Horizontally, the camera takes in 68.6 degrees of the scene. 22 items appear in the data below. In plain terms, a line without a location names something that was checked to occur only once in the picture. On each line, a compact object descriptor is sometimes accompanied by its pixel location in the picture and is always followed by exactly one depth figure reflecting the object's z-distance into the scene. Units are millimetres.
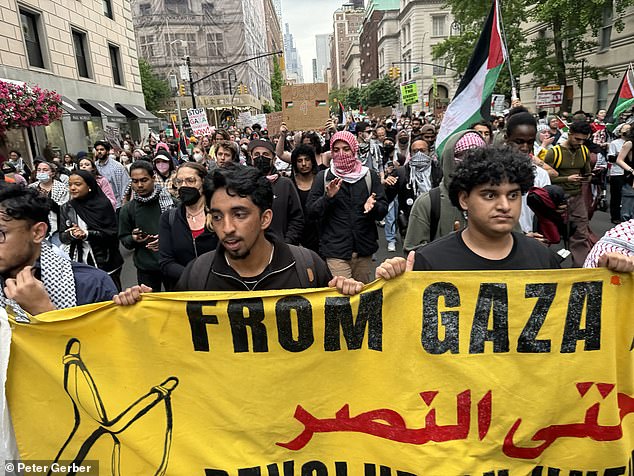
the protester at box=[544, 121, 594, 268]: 5102
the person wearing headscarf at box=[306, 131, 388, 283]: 4297
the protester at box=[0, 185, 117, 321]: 2205
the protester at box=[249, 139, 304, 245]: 4617
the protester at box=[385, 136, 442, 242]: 6441
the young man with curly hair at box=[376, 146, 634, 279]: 2223
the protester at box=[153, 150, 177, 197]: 7547
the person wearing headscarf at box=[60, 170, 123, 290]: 4441
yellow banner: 2148
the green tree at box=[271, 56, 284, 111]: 100250
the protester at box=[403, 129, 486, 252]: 3252
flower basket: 9492
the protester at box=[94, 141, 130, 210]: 8531
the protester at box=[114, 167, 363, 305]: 2305
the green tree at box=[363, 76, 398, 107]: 64688
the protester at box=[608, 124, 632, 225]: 7652
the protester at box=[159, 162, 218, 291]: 3564
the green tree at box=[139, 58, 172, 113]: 47562
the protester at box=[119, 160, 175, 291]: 4285
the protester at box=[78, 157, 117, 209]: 7091
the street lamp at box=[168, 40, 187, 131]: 49756
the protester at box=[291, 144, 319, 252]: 4871
